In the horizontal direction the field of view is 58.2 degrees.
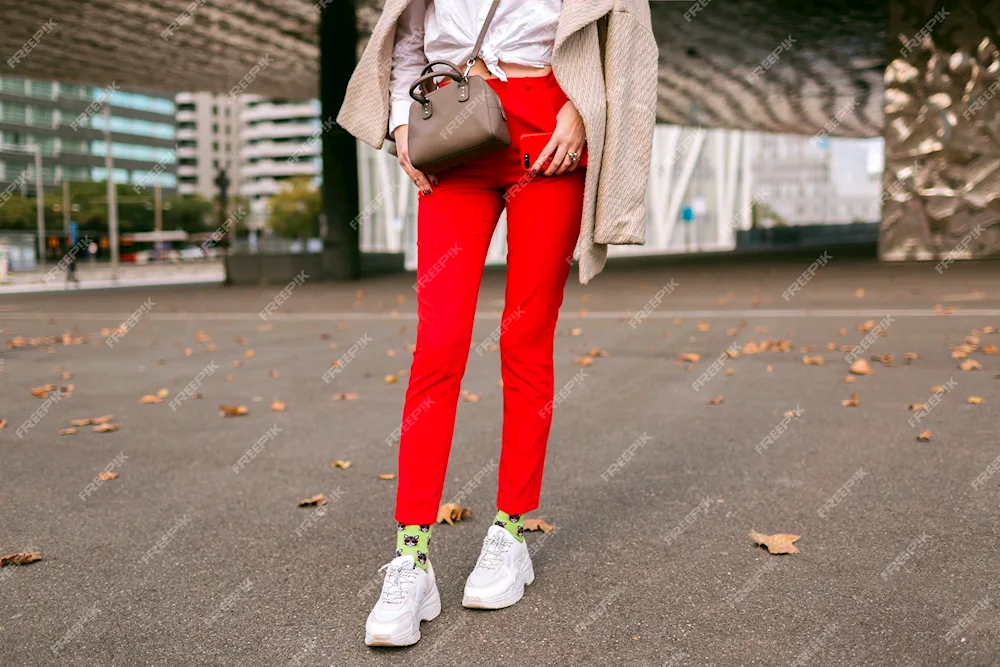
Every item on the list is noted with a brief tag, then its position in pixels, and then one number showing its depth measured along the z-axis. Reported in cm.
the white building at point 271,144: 12431
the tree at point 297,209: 8840
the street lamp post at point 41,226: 5875
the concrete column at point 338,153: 2139
